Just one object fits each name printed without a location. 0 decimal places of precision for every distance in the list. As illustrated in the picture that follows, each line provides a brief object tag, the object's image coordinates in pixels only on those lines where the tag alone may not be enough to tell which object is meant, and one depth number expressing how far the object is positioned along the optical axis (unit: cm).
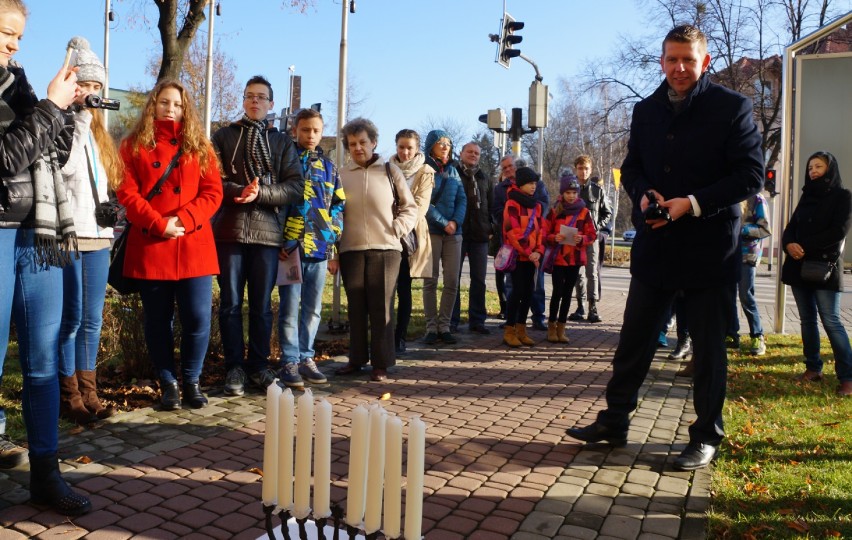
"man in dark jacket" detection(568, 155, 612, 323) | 1084
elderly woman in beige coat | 645
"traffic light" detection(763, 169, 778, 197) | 2166
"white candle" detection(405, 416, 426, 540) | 212
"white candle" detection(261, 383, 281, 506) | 240
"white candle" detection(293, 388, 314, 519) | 229
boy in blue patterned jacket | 604
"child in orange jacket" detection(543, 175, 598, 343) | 906
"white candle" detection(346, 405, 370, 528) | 214
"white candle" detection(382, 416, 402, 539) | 209
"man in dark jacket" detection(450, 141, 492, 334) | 942
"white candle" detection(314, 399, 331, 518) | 224
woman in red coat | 498
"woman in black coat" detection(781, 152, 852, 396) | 679
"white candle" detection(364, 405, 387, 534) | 216
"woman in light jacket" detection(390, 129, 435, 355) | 769
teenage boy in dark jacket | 558
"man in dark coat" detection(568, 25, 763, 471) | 416
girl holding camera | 449
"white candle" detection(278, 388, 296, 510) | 234
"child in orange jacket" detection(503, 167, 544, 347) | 857
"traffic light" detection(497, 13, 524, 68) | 1700
